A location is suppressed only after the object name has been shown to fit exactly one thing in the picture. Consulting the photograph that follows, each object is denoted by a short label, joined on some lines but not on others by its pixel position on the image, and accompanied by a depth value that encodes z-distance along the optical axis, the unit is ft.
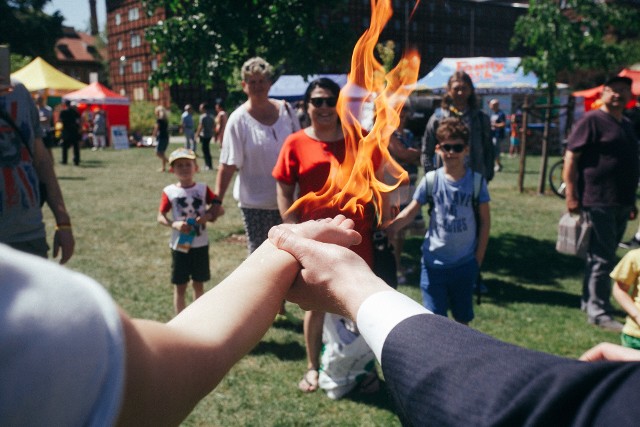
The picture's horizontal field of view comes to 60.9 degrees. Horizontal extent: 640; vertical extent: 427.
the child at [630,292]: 11.35
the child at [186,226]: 16.22
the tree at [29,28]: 158.92
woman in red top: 12.93
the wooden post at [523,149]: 40.75
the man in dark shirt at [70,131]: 59.77
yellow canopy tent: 79.87
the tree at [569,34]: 37.45
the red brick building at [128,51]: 183.11
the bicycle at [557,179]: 40.65
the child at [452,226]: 14.03
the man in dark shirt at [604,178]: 17.57
